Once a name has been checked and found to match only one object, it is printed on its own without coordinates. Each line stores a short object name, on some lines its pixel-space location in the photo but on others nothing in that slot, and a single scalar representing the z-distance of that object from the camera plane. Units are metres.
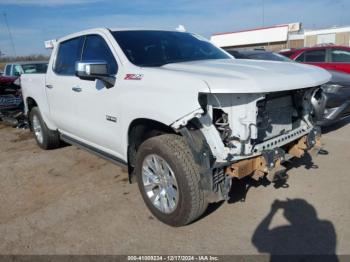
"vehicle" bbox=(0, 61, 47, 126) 9.07
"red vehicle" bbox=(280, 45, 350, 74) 9.35
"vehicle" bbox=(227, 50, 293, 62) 8.55
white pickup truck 2.88
